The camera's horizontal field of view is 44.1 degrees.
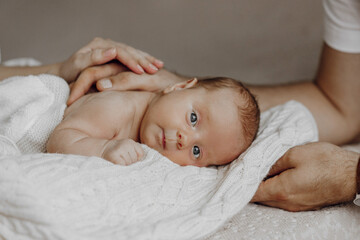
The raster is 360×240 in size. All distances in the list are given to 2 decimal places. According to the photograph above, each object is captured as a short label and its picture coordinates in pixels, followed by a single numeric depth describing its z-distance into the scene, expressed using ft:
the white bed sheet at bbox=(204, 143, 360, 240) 3.45
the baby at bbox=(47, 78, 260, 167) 4.10
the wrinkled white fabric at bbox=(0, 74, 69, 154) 3.88
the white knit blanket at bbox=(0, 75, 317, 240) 2.74
